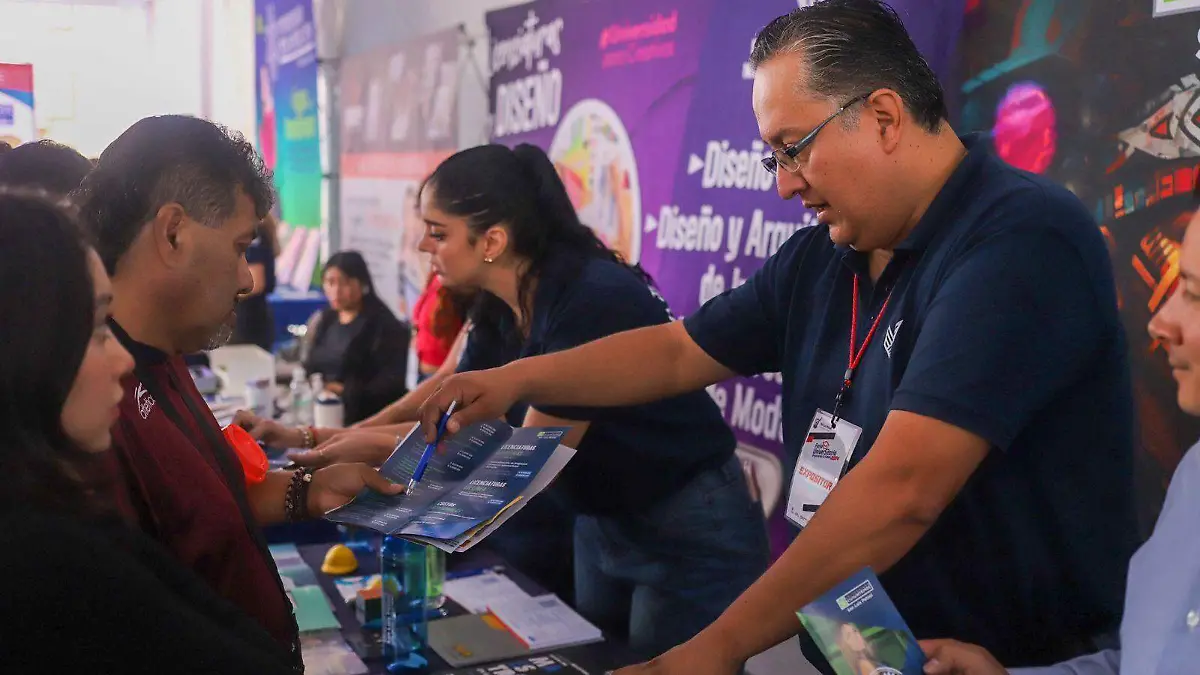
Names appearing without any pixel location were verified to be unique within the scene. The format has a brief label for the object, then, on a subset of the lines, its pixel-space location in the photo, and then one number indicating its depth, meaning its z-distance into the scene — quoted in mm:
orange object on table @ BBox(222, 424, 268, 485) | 1695
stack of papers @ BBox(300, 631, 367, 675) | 1730
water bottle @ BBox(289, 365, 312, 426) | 3857
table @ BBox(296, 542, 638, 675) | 1778
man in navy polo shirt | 1185
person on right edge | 987
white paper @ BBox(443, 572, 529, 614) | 2049
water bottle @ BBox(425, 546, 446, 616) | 2004
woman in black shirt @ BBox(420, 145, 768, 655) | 2143
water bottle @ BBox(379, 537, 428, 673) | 1786
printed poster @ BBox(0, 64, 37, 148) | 2342
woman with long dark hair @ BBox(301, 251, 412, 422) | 5027
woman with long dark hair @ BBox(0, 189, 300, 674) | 826
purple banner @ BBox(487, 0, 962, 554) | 2980
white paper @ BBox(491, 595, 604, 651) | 1858
